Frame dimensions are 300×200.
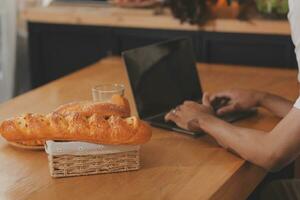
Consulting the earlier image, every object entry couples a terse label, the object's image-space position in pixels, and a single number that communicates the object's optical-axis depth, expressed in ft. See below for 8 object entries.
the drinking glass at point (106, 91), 6.42
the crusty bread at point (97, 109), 5.66
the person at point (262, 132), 5.53
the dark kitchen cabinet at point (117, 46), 10.82
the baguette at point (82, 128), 5.33
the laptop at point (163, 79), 6.68
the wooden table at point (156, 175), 5.07
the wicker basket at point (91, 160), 5.28
